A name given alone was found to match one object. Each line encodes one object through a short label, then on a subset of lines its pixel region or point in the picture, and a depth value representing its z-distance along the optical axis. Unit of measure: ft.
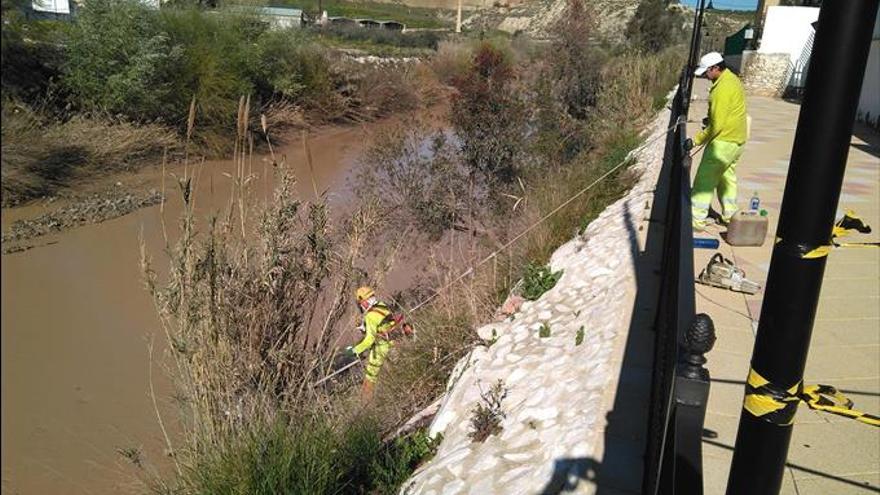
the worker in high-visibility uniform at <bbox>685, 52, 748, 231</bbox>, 21.26
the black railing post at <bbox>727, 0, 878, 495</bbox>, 4.19
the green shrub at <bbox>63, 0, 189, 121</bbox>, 58.23
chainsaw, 18.15
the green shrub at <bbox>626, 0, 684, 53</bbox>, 91.97
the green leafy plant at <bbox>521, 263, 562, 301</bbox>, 22.41
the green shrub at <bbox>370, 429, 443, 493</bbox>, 14.48
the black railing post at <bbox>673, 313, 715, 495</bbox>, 6.03
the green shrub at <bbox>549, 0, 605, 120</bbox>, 58.18
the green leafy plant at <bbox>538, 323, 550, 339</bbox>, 19.03
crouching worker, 20.04
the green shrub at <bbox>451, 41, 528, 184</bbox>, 45.83
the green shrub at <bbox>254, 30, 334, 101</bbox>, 79.20
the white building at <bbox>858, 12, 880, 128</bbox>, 55.36
